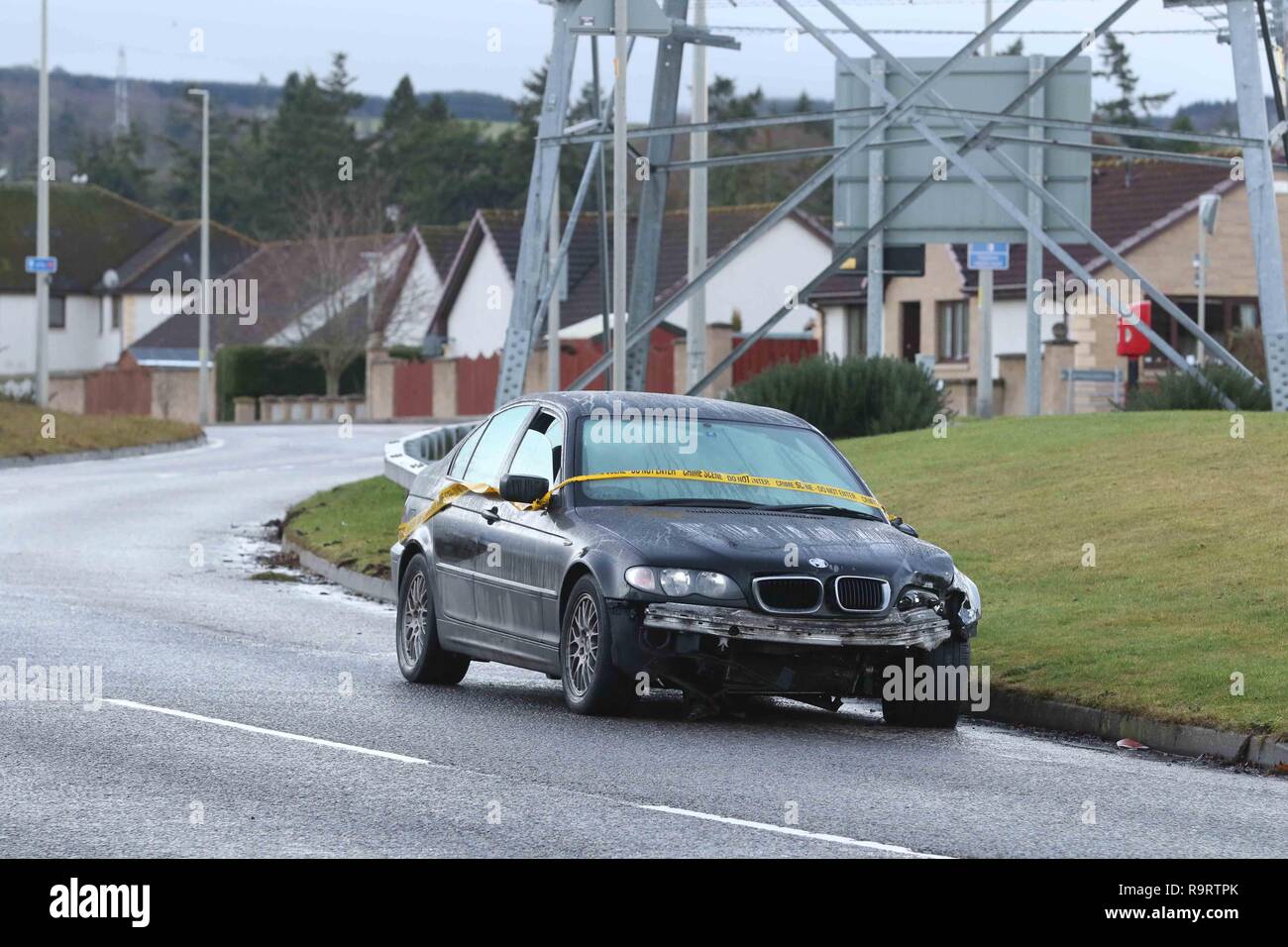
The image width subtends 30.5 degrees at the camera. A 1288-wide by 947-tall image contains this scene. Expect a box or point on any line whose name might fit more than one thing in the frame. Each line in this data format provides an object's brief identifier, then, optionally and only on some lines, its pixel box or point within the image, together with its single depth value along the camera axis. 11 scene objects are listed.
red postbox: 34.16
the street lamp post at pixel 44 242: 45.22
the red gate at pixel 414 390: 70.50
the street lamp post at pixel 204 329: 63.34
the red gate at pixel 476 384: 68.81
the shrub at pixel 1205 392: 27.62
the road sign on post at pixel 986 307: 34.84
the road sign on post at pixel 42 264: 45.47
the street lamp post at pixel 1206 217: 40.19
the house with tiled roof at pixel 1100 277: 51.72
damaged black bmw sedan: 11.56
